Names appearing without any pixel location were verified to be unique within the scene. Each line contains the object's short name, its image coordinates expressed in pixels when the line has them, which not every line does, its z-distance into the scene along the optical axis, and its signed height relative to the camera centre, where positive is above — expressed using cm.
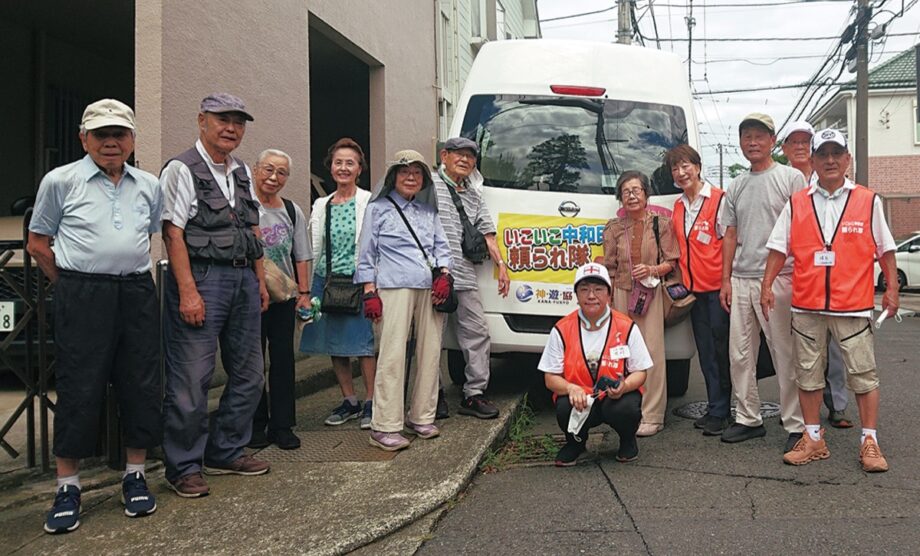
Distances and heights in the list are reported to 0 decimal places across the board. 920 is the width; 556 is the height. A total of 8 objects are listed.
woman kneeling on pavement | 423 -57
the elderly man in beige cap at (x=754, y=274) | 463 -3
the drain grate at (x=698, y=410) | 559 -107
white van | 532 +91
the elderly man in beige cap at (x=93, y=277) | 340 -3
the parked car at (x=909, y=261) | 1717 +19
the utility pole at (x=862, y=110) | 1627 +346
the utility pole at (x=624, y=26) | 2077 +676
